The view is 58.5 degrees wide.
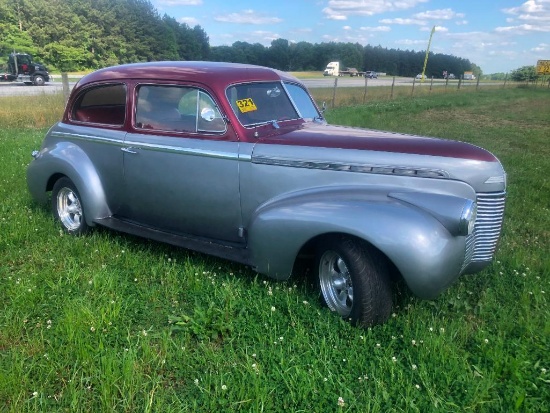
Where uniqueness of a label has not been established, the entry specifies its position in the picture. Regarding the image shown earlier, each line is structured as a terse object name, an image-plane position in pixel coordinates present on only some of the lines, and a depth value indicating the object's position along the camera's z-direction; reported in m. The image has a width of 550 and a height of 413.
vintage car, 3.08
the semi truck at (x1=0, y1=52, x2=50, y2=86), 32.11
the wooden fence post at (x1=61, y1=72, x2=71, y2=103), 13.45
